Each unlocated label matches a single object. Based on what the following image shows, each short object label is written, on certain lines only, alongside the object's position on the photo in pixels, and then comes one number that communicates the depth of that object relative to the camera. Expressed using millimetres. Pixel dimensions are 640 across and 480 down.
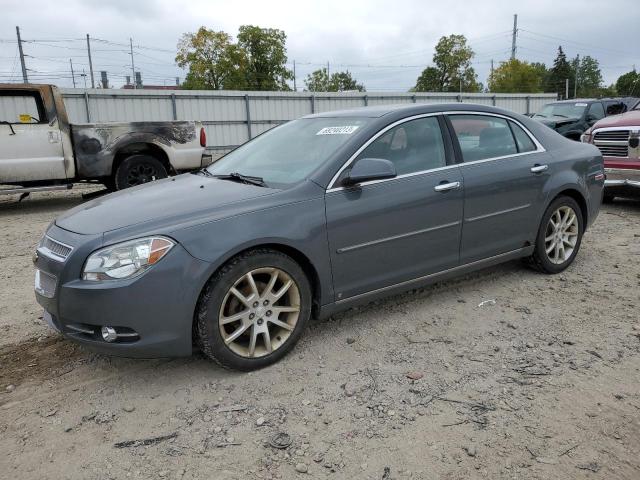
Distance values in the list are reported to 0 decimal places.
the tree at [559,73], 89875
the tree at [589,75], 104475
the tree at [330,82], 68625
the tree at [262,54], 49594
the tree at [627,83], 89725
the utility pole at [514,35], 63219
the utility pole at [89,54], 52488
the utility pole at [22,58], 40816
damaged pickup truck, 8539
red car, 7363
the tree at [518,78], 58688
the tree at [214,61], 48062
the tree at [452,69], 58281
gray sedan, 2850
